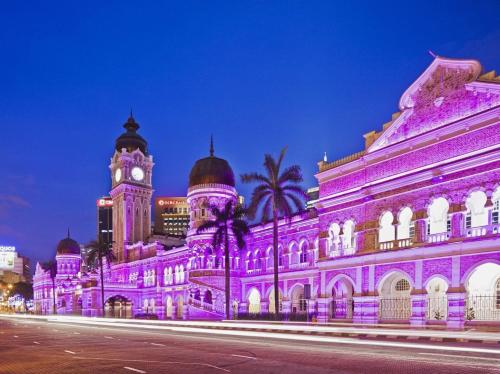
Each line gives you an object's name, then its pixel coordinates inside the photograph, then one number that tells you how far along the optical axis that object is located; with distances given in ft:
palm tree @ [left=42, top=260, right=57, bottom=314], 342.44
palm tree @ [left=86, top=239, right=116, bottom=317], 233.35
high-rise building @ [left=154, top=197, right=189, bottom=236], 645.51
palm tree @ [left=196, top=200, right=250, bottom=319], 144.77
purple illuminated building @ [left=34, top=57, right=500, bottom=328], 88.99
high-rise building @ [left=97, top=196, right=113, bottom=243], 612.61
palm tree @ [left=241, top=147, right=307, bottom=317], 125.70
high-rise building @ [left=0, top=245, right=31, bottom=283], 648.38
